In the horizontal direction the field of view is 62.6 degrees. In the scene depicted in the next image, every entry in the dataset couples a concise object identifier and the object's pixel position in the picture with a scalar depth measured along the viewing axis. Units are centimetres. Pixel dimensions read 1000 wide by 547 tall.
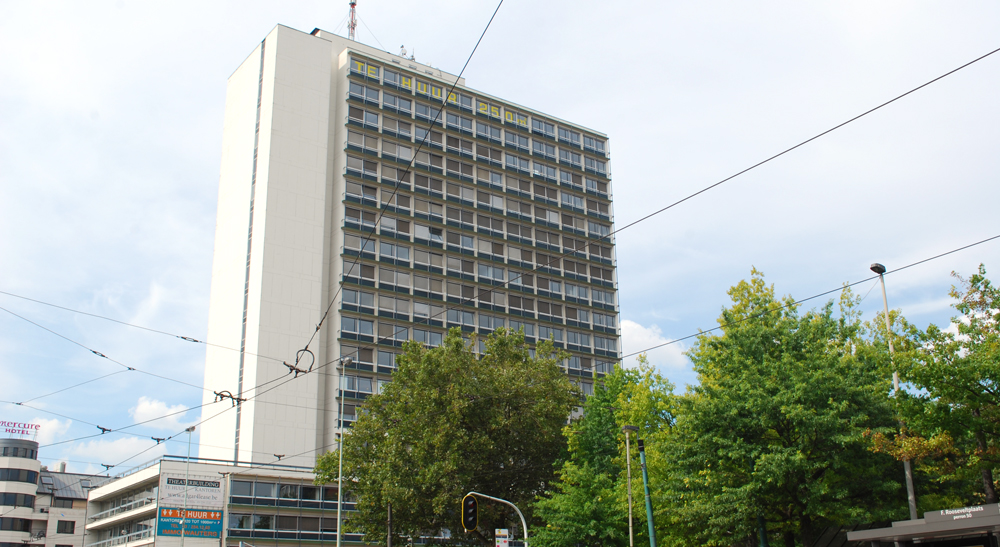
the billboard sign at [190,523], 5506
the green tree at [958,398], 2466
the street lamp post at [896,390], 2589
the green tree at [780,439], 2862
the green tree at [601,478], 3741
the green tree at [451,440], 4094
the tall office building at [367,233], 6781
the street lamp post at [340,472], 4312
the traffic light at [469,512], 2999
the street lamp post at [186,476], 5551
